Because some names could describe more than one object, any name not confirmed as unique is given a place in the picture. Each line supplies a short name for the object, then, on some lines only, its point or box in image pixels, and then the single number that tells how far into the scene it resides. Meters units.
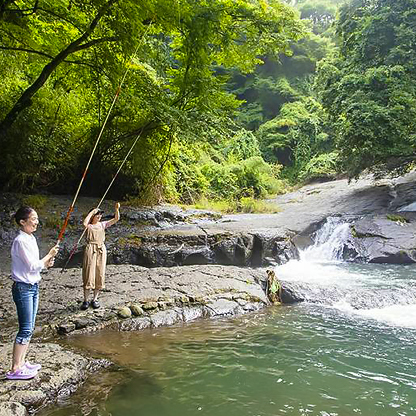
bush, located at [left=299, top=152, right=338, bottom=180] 27.22
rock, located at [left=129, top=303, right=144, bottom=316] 6.55
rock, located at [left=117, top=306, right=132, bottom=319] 6.41
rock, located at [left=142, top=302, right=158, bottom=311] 6.75
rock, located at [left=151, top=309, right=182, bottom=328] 6.51
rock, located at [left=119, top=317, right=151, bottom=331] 6.20
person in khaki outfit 6.33
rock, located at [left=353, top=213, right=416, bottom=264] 12.96
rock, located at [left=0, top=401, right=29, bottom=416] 3.37
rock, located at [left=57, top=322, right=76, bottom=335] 5.75
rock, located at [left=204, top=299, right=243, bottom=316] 7.20
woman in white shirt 3.66
